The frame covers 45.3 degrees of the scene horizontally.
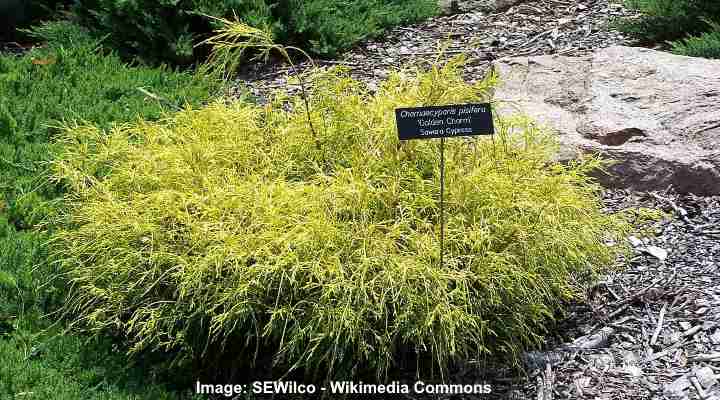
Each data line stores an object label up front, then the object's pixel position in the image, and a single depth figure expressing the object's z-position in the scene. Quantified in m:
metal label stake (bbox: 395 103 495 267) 2.88
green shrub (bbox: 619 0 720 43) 5.78
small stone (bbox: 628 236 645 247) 3.80
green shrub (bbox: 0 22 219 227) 4.24
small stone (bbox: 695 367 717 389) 2.91
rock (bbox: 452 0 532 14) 6.79
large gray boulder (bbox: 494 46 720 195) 4.07
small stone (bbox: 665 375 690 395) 2.94
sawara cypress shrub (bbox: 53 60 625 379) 2.85
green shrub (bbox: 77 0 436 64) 6.08
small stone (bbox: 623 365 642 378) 3.05
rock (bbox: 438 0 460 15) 6.89
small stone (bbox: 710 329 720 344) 3.10
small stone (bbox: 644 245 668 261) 3.68
